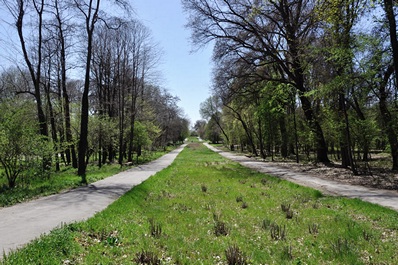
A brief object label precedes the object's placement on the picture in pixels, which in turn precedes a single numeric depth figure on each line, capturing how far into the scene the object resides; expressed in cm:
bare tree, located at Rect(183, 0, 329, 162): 2219
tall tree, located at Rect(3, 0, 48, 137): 1667
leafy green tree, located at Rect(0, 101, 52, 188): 1197
